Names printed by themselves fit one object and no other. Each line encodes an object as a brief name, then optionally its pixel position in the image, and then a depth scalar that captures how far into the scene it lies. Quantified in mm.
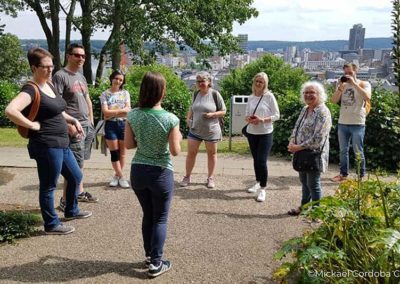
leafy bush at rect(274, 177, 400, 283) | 2789
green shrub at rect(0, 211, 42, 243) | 4109
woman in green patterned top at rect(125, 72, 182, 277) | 3361
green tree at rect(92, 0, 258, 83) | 19734
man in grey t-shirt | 4602
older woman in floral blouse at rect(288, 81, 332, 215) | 4578
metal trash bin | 9164
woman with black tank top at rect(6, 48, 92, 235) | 3801
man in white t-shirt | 5996
